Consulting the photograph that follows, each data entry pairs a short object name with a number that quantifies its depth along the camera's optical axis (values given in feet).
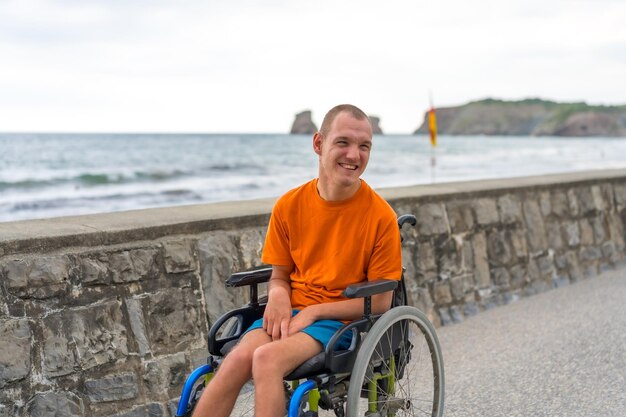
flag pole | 26.68
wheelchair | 8.07
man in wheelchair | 8.50
